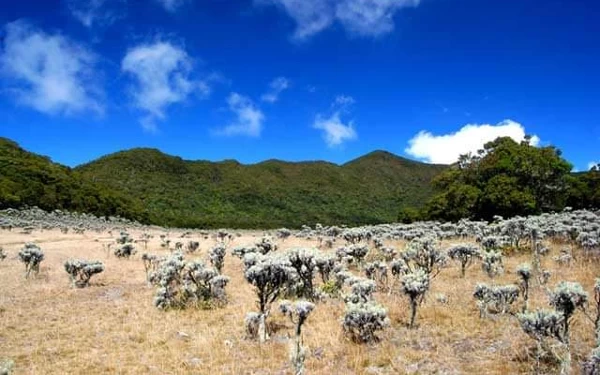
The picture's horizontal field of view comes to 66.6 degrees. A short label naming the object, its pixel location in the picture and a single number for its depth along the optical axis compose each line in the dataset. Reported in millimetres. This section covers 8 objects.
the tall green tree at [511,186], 55000
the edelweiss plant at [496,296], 14832
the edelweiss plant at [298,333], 10430
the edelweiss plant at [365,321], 12695
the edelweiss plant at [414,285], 13785
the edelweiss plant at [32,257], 25594
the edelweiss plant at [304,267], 18062
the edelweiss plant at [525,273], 14828
